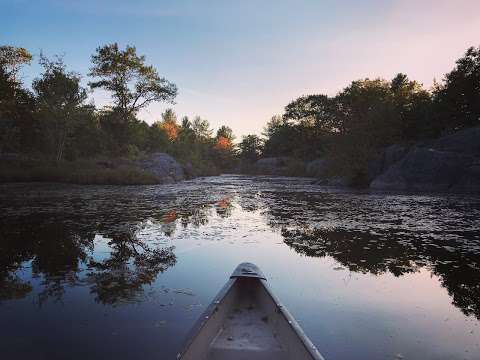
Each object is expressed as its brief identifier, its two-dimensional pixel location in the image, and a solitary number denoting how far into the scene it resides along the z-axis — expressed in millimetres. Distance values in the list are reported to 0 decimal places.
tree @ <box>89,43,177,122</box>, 34406
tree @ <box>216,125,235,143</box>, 104369
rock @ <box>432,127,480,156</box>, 22375
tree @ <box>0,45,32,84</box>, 37531
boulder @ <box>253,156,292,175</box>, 61188
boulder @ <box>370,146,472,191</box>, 22094
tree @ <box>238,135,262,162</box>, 78688
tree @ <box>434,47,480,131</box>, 27062
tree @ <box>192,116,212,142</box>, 96250
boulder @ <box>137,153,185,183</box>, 30358
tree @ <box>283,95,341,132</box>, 57281
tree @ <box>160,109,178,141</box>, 80938
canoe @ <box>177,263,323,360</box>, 2601
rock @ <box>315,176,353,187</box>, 28414
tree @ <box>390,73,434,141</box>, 29828
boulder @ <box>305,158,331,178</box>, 45538
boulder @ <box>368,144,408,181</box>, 26859
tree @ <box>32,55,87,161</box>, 27484
